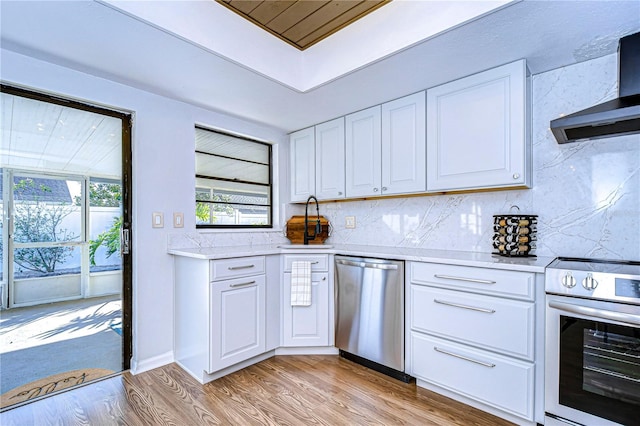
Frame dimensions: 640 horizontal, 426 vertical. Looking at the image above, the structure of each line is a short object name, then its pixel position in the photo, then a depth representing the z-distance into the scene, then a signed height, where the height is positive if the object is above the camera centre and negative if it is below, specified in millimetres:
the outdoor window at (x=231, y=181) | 2852 +310
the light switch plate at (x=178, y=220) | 2558 -66
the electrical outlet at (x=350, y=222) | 3162 -102
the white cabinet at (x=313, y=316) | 2600 -883
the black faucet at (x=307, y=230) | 3113 -183
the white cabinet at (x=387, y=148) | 2375 +536
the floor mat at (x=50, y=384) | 1864 -1131
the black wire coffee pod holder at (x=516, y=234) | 2031 -145
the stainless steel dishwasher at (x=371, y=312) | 2188 -763
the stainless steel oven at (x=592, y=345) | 1360 -629
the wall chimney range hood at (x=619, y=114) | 1515 +492
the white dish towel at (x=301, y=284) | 2568 -604
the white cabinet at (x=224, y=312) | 2162 -764
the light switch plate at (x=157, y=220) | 2430 -63
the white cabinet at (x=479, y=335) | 1662 -743
